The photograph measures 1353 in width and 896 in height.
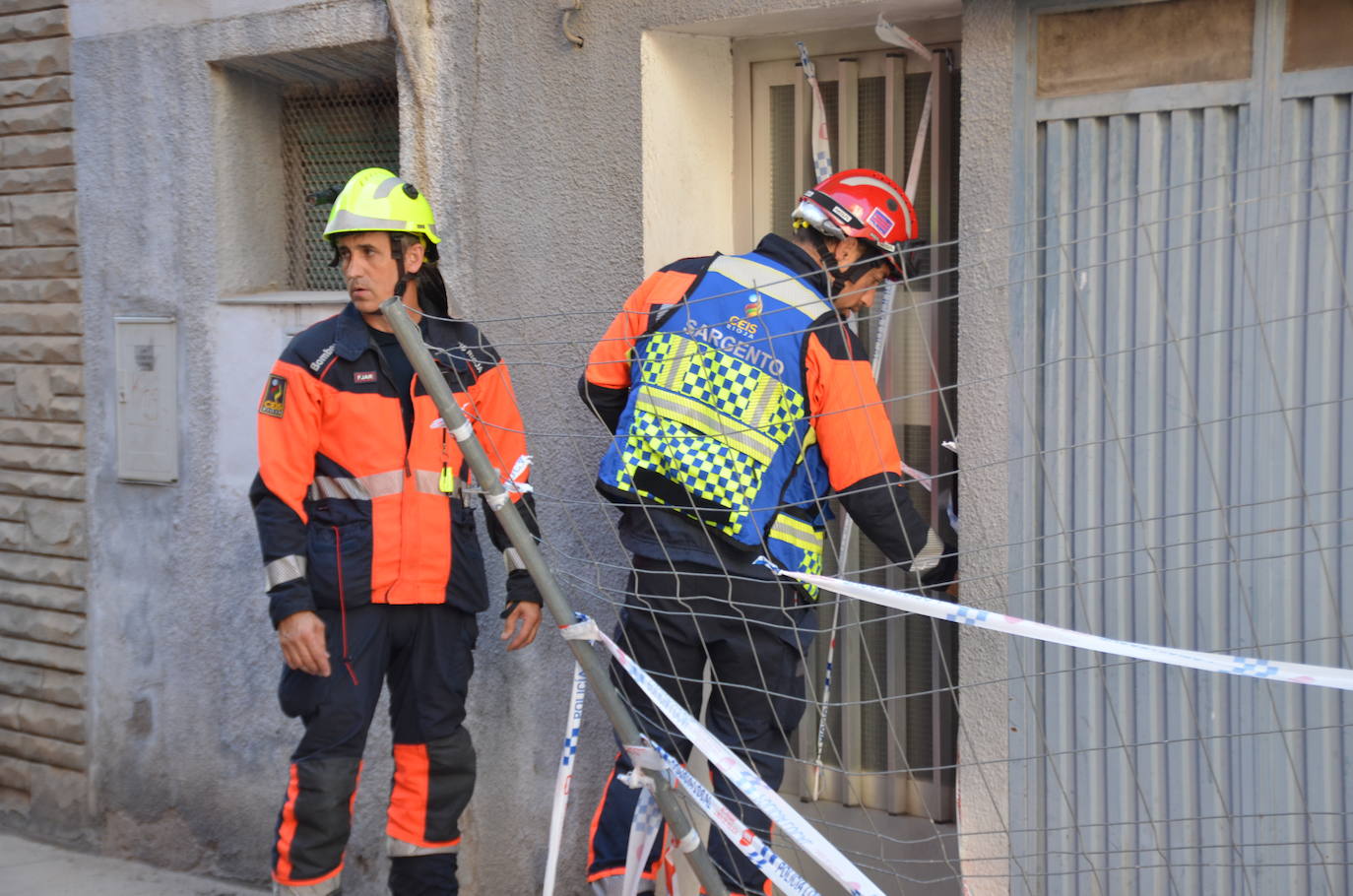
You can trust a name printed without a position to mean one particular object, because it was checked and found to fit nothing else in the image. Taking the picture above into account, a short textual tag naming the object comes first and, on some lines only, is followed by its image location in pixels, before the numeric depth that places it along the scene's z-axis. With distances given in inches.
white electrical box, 216.1
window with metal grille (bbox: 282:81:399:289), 211.9
